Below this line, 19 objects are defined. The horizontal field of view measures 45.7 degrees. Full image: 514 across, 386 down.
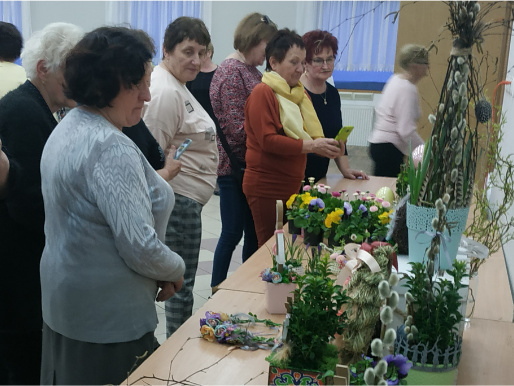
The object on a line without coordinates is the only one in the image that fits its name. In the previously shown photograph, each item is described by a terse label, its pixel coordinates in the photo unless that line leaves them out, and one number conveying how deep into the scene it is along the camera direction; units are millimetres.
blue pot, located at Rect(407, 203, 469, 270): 1579
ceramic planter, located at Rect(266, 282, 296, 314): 1897
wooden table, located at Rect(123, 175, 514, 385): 1541
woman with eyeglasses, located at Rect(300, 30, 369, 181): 3680
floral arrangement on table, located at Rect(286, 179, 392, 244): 2457
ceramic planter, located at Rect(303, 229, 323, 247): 2584
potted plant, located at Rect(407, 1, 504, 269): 1359
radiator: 9258
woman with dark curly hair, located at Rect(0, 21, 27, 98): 3414
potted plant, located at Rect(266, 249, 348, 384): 1351
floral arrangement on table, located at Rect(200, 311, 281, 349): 1733
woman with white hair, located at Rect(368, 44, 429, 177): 4004
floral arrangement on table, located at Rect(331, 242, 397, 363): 1497
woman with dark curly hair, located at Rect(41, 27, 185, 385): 1648
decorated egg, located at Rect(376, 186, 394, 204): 2949
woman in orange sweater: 3125
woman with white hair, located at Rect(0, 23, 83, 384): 1987
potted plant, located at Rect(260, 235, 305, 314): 1895
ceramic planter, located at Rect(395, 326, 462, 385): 1334
